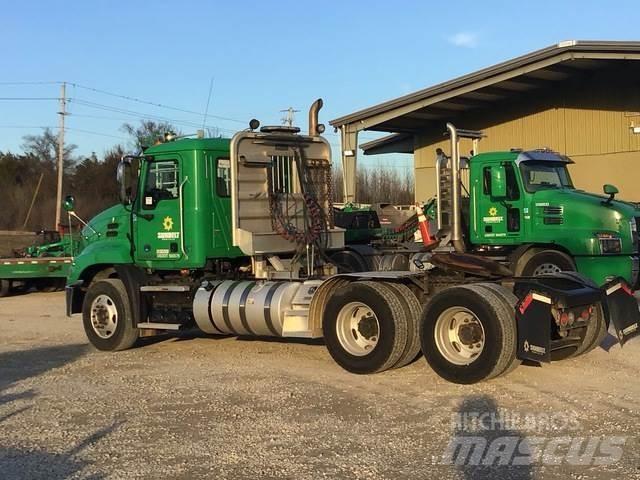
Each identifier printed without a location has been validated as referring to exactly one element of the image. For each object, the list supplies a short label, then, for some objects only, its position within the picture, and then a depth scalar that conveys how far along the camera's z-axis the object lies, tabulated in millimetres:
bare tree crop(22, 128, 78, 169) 76188
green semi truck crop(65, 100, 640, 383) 8227
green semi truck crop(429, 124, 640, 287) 13328
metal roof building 25656
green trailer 20281
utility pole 47984
